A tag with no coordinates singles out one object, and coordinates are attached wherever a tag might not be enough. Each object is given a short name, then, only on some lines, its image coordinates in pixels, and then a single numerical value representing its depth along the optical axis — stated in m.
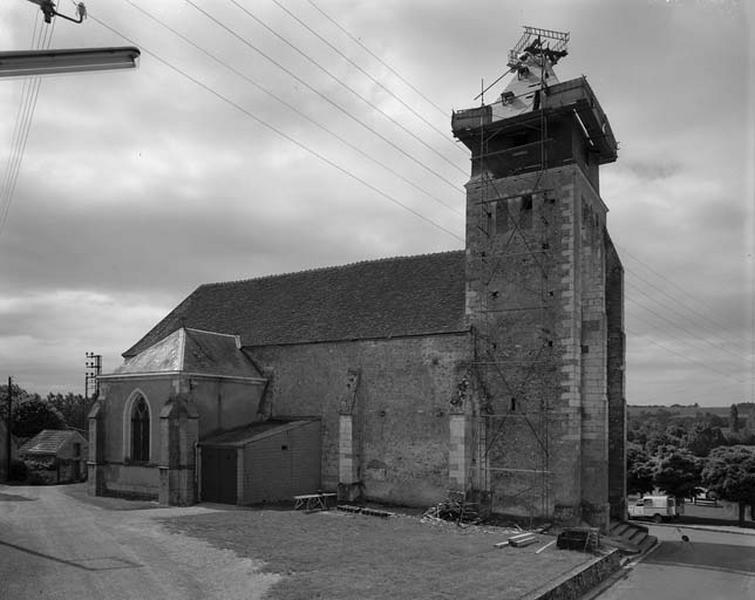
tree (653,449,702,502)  39.78
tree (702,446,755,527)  38.03
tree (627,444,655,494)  41.52
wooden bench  25.44
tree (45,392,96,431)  86.87
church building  23.94
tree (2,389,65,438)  57.59
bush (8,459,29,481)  40.44
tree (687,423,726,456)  89.75
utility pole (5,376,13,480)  40.59
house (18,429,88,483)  44.50
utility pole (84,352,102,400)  52.68
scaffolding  23.83
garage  25.86
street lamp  7.06
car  37.34
